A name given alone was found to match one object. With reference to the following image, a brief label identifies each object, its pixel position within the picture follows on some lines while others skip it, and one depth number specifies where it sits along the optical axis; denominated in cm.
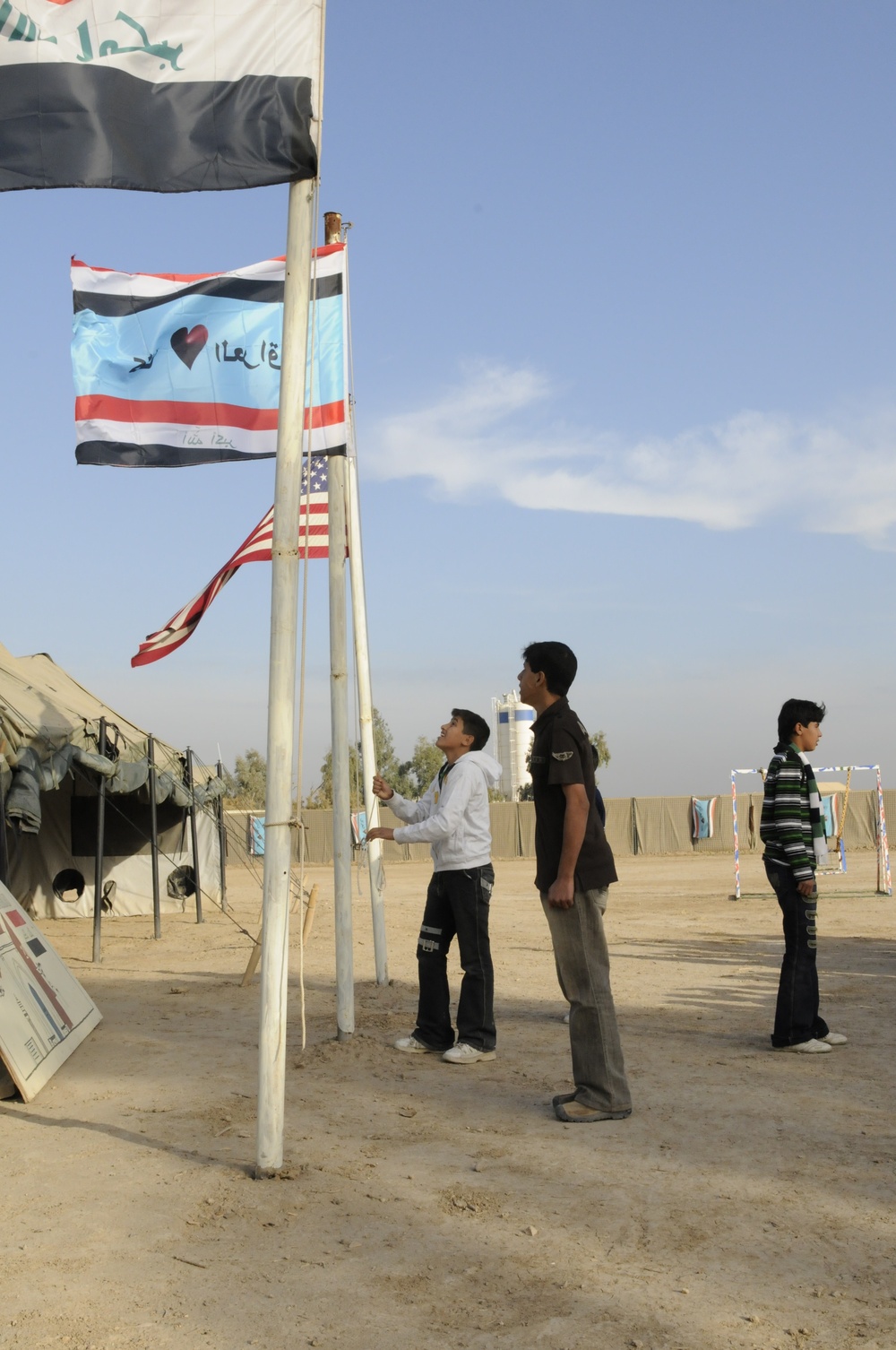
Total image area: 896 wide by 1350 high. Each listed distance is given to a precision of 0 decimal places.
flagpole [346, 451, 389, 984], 859
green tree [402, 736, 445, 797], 6266
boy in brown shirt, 516
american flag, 878
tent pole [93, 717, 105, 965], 1299
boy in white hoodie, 657
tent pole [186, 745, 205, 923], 1693
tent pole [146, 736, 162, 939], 1531
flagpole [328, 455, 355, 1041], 703
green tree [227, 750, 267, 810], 5821
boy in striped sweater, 655
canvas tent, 1577
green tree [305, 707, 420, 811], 5997
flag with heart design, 741
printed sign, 607
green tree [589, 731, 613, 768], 6359
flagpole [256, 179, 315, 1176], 434
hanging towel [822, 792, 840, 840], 2247
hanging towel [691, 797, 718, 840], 3794
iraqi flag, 454
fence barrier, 3744
